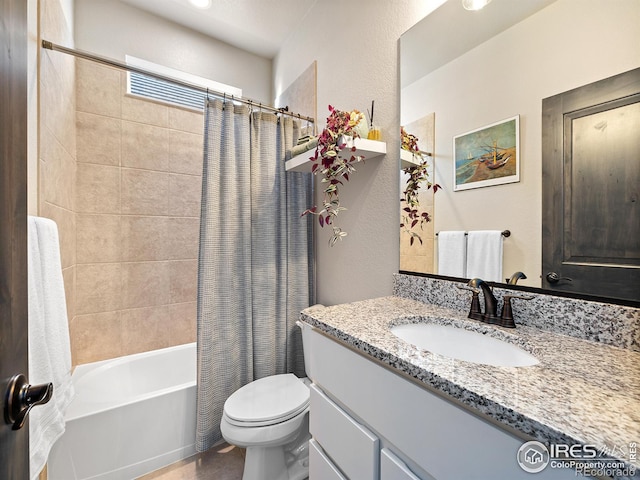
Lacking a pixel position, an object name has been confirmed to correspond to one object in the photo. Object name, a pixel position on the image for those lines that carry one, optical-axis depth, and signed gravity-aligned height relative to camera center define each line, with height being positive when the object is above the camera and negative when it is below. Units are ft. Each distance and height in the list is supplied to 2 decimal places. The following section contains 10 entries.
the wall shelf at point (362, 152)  4.11 +1.43
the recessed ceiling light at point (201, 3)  5.95 +5.27
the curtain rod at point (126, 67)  4.29 +3.00
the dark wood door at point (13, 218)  1.42 +0.13
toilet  3.94 -2.77
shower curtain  4.99 -0.36
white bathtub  4.23 -3.24
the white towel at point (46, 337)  2.90 -1.14
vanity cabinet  1.59 -1.40
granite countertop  1.30 -0.90
